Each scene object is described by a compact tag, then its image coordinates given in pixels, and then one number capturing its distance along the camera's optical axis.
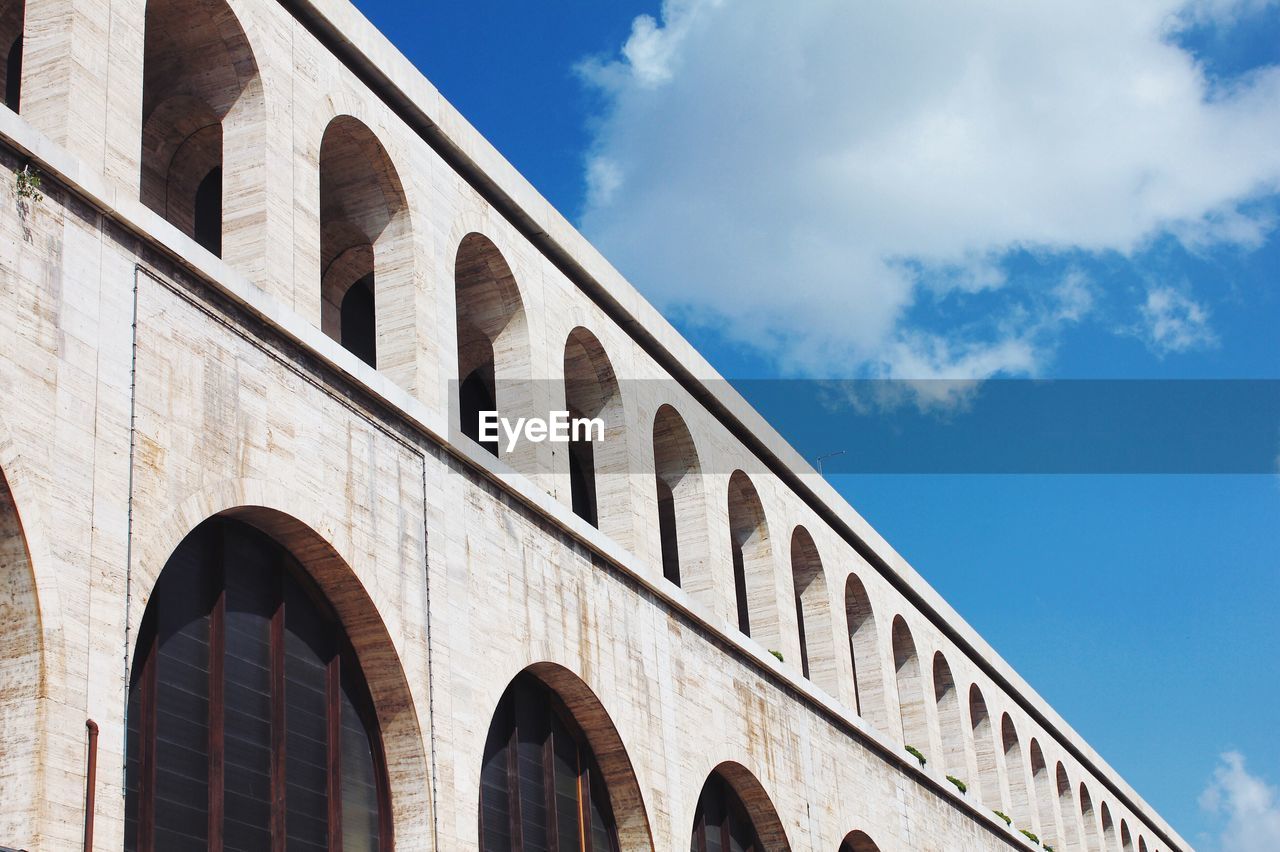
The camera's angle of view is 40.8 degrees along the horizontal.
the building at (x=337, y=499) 13.69
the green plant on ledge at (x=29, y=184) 13.83
